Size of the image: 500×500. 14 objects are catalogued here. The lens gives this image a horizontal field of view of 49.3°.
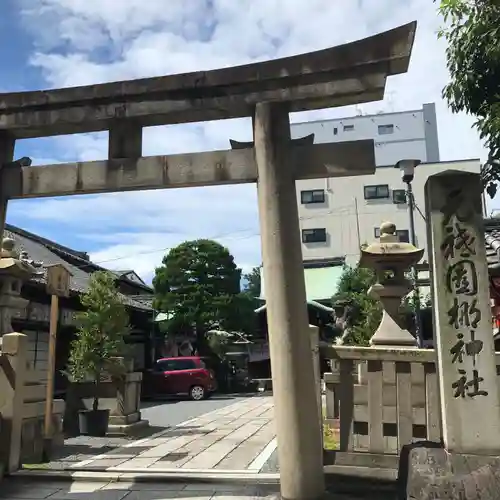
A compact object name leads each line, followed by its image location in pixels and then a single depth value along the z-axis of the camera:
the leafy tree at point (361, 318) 12.91
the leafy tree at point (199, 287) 27.30
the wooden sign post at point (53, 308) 9.09
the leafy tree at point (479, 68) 8.96
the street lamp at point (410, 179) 13.34
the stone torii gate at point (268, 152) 5.70
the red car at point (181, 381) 23.48
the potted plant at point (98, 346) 11.48
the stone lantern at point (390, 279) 8.18
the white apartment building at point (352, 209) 37.81
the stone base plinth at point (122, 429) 11.64
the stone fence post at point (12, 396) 7.00
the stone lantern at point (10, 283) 9.39
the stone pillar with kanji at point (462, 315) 5.09
